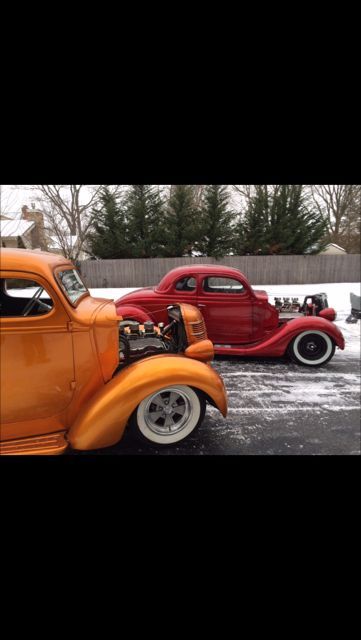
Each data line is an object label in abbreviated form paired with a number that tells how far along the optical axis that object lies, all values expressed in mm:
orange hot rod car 2037
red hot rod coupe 4648
